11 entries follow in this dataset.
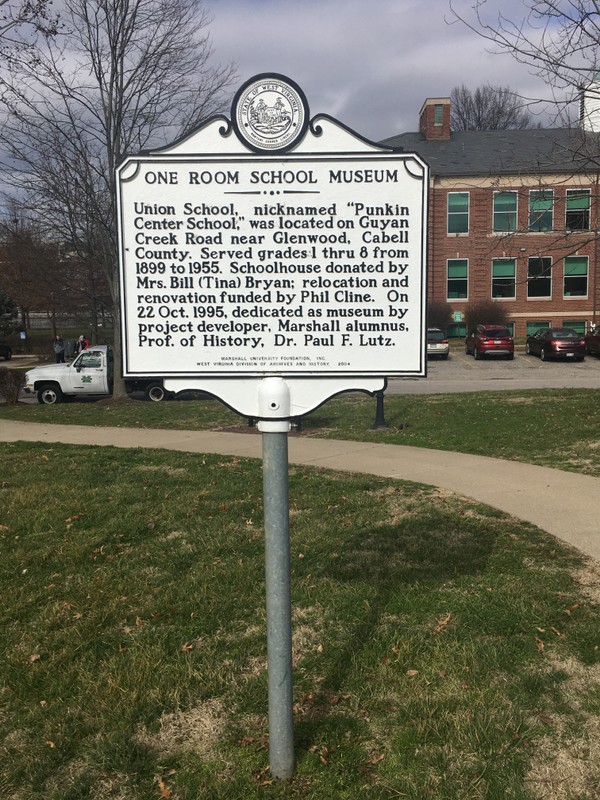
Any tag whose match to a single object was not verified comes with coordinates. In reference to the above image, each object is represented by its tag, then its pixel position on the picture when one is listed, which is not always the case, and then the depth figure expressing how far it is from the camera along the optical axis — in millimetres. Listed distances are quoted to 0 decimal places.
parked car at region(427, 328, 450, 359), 31891
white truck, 18359
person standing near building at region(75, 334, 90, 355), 34500
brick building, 40656
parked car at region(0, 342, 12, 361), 41375
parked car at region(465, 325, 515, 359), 31484
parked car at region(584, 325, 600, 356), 31469
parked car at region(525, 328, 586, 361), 29984
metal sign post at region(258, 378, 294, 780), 2705
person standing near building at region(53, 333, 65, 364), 36844
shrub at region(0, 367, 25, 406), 16750
